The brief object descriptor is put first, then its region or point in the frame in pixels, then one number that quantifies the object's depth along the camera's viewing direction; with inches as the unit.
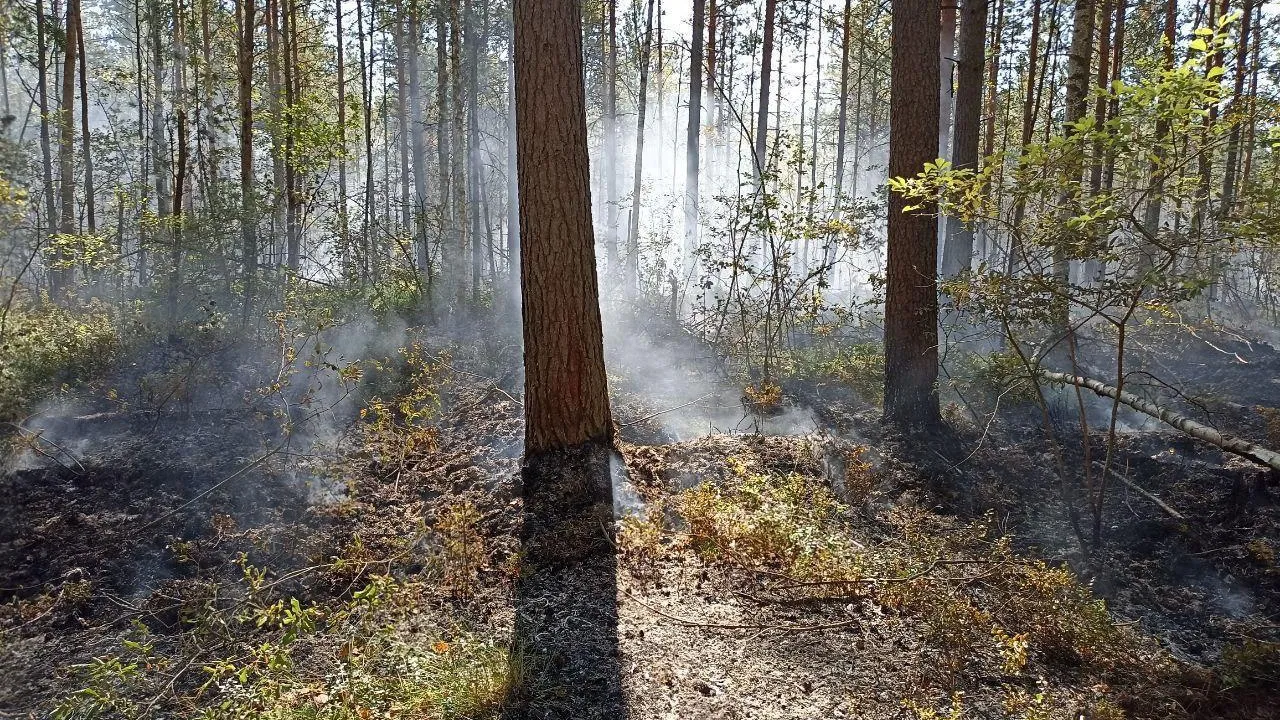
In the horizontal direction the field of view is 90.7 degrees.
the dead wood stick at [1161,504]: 151.4
